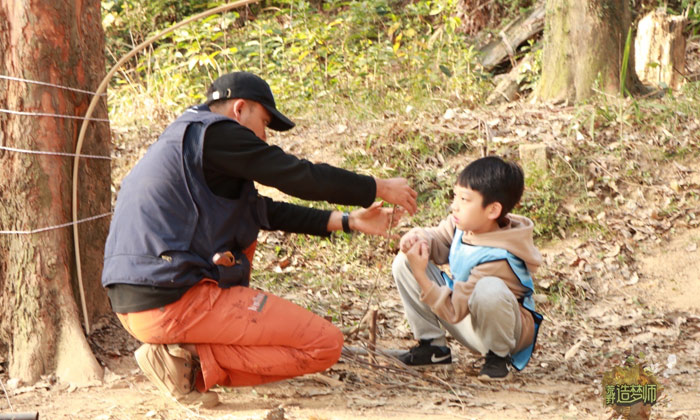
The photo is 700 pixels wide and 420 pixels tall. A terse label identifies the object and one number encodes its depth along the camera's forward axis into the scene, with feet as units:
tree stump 25.04
